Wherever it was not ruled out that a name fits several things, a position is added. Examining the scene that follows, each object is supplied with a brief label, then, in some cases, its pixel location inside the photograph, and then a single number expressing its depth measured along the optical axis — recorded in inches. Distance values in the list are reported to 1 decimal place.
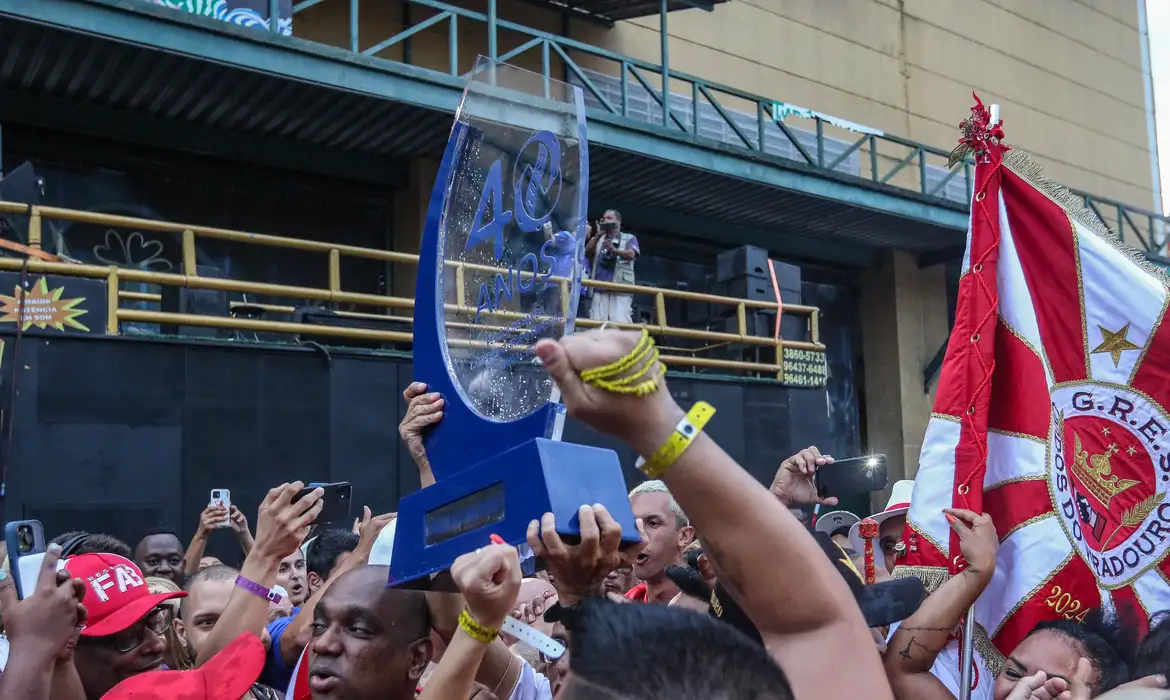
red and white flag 140.6
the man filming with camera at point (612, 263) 429.1
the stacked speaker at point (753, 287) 496.4
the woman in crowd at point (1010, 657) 116.3
